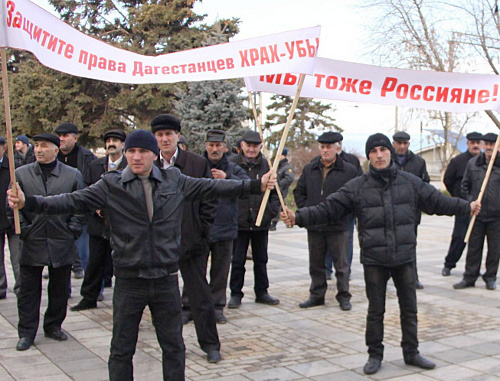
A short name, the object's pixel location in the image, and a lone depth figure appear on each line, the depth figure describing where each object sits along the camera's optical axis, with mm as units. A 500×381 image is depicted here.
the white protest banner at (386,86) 5812
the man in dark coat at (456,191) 9789
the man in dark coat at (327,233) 7672
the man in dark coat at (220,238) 6766
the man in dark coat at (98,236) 7484
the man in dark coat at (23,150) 10156
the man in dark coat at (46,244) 5898
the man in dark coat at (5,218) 7891
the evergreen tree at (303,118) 42562
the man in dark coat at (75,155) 7812
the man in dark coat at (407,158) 8703
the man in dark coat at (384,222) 5336
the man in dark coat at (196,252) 5520
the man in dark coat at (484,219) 8781
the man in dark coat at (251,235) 7656
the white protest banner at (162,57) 4621
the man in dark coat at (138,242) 4145
